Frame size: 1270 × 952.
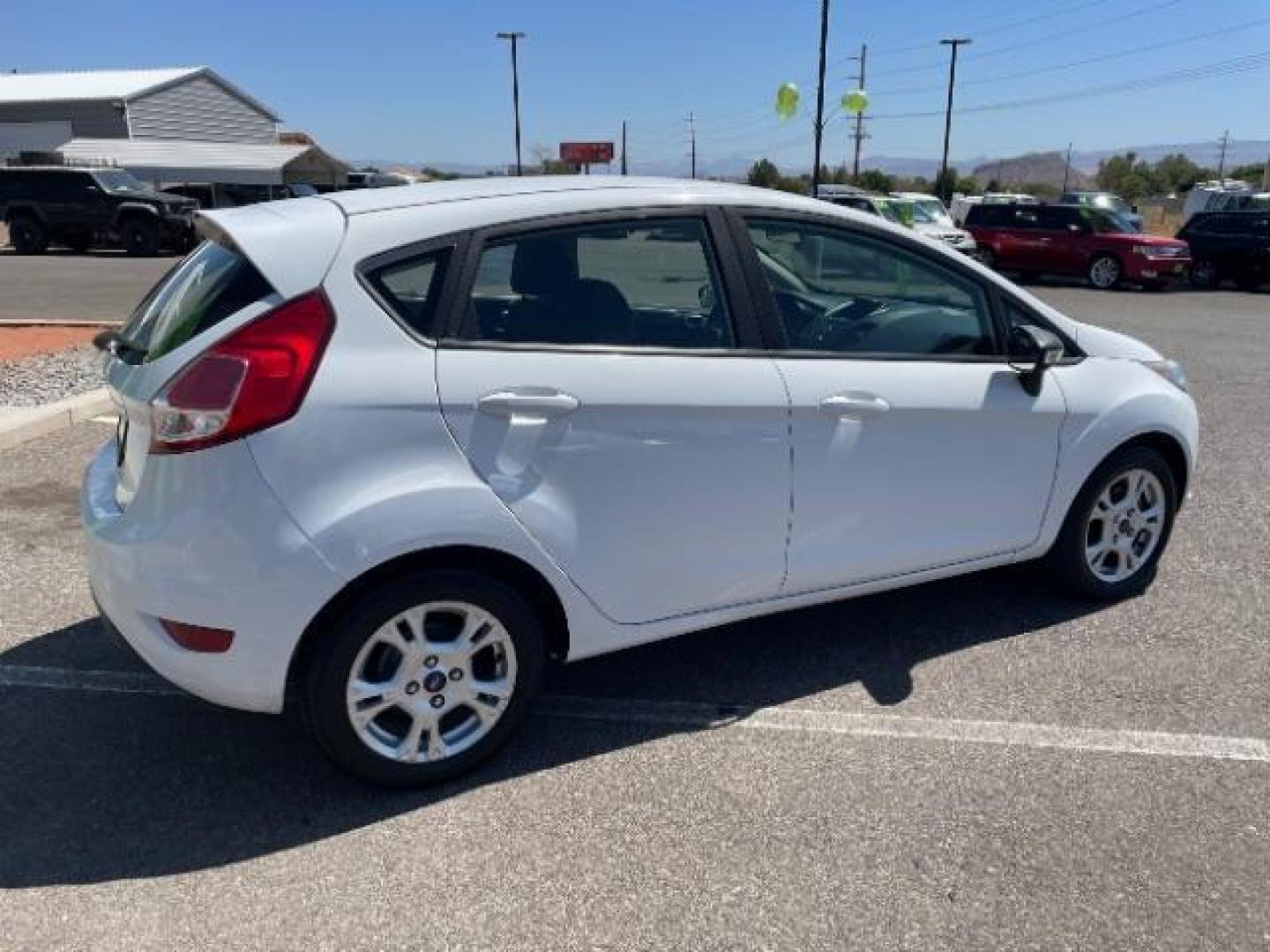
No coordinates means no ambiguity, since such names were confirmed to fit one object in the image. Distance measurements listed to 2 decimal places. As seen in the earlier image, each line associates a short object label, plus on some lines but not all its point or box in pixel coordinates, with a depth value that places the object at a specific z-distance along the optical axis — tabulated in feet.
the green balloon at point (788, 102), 85.10
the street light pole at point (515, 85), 167.84
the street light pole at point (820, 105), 93.66
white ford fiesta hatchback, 8.61
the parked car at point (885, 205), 67.10
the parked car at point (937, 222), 68.85
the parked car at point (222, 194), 95.35
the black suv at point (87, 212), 80.02
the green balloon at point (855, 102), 94.79
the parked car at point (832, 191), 82.68
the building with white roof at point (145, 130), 140.46
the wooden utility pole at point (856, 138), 188.80
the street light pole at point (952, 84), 163.43
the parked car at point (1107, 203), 70.23
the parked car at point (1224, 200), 85.35
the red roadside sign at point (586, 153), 188.14
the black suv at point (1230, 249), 66.13
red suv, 65.98
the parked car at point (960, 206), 90.22
